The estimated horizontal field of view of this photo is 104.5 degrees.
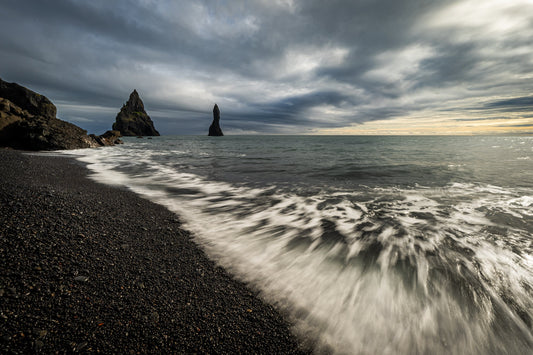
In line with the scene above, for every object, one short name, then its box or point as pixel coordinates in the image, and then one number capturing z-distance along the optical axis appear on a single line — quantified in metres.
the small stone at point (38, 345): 1.52
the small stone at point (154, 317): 1.92
